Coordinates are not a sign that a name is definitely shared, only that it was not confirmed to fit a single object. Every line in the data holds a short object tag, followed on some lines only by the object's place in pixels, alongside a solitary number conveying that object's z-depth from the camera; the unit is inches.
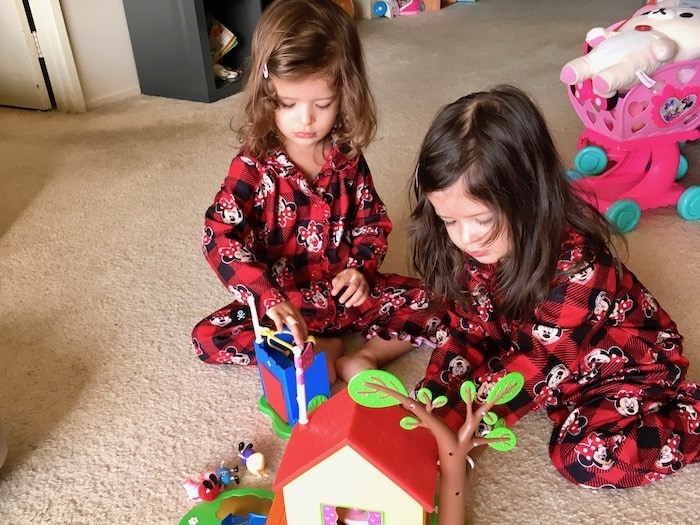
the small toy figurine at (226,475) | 33.1
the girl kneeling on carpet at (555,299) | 30.5
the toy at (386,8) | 114.9
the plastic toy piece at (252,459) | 33.5
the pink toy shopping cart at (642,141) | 51.3
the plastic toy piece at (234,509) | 30.9
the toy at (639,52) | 49.4
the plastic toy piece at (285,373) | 34.3
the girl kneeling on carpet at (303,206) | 37.0
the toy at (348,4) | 108.9
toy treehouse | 25.7
